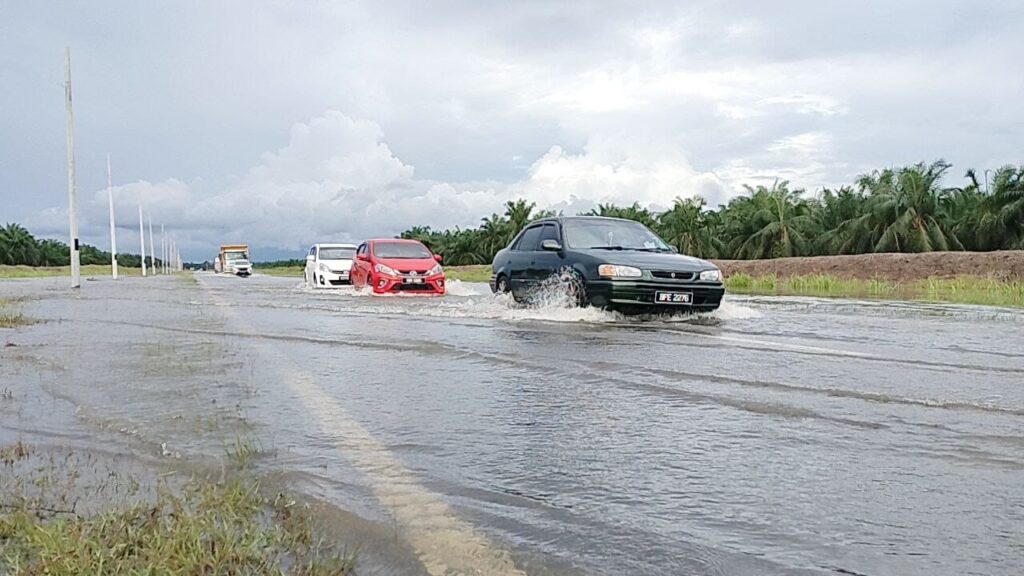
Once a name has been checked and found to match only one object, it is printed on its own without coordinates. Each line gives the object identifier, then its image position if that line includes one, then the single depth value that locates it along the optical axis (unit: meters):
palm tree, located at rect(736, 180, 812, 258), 50.81
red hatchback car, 18.69
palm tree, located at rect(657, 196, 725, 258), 58.28
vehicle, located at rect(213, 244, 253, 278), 71.25
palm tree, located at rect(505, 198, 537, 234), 72.44
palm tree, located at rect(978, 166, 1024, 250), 37.00
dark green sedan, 10.56
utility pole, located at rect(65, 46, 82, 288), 26.22
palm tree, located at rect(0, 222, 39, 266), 96.62
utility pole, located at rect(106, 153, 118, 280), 49.25
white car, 23.30
